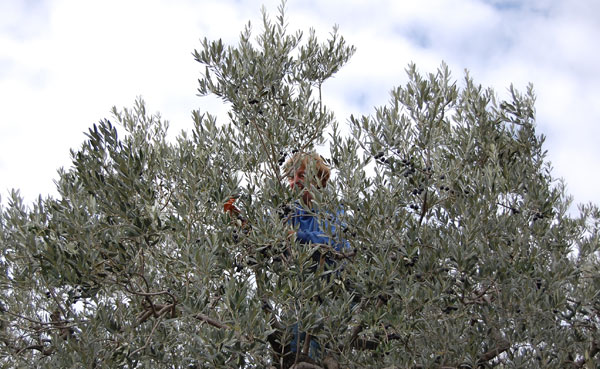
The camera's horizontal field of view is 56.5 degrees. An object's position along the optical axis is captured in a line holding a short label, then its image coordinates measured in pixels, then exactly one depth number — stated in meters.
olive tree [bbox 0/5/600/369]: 4.13
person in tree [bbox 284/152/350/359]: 4.52
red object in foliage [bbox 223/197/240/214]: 4.84
